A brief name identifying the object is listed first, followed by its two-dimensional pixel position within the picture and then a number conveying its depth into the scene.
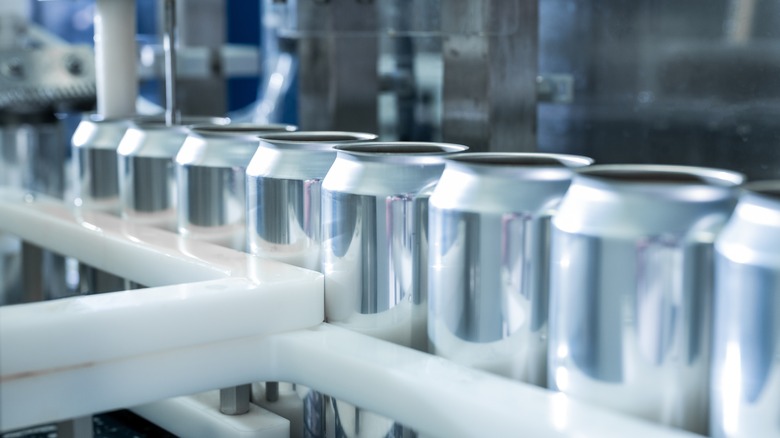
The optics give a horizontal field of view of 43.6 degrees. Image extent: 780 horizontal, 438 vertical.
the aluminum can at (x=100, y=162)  1.19
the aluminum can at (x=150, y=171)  1.09
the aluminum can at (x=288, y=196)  0.86
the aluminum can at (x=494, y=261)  0.68
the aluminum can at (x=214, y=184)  0.97
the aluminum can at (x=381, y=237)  0.77
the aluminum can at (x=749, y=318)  0.54
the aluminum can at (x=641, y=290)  0.60
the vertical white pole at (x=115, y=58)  1.29
